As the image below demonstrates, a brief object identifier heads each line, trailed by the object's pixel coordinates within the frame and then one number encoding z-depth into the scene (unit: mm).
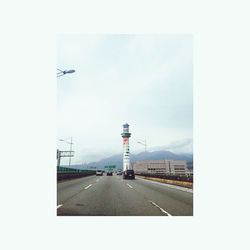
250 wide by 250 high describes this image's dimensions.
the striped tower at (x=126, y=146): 122200
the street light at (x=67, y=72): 13812
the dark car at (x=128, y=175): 34181
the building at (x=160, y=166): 161500
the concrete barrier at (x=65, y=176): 26994
